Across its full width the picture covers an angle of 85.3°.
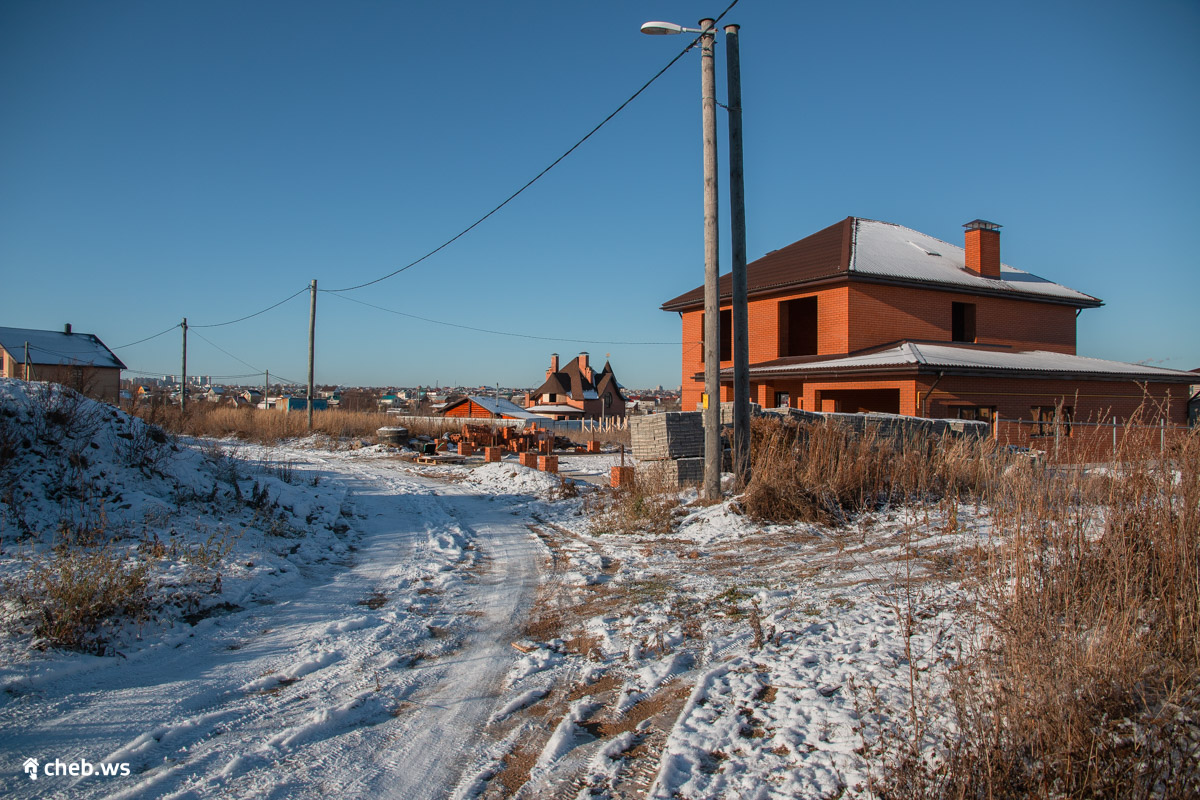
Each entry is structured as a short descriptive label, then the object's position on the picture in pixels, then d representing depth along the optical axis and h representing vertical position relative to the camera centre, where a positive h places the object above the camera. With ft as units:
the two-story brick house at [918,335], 63.93 +9.52
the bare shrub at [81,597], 14.52 -4.57
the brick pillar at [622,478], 38.60 -3.89
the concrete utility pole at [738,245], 34.24 +9.01
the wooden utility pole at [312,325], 98.89 +12.91
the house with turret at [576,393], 219.00 +6.87
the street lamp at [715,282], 32.68 +6.82
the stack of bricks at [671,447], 38.58 -2.07
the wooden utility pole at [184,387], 107.98 +4.05
